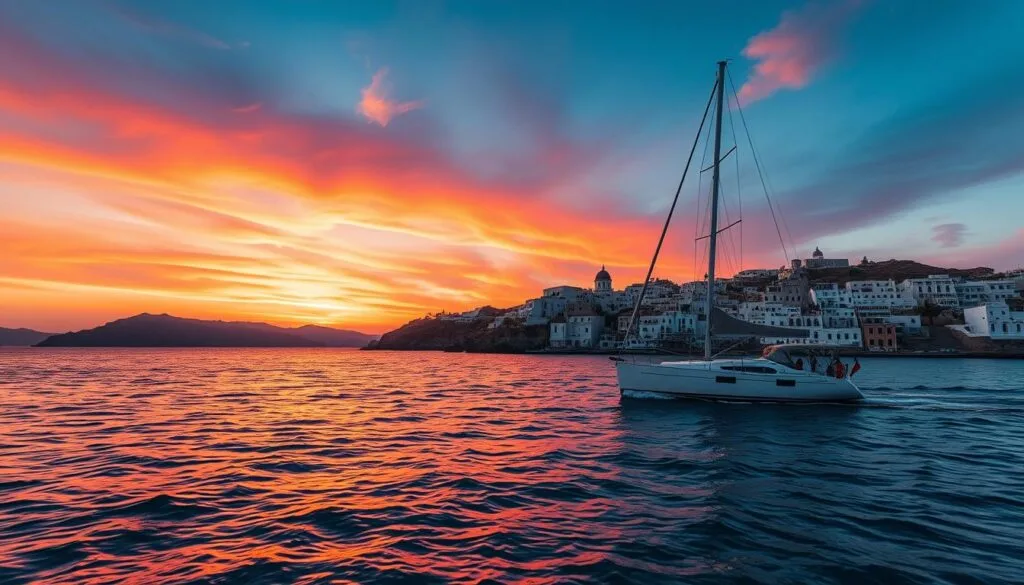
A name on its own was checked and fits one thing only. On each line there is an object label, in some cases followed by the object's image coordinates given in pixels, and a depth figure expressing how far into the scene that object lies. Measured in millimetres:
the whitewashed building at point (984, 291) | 129125
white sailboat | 24547
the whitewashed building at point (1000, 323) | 102181
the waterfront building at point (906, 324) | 113812
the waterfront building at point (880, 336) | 107250
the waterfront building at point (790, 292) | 139250
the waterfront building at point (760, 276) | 196250
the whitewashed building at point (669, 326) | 127300
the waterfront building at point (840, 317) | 116456
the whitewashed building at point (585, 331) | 142750
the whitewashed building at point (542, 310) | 165000
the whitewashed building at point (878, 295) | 129250
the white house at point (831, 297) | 132375
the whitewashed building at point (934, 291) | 128125
